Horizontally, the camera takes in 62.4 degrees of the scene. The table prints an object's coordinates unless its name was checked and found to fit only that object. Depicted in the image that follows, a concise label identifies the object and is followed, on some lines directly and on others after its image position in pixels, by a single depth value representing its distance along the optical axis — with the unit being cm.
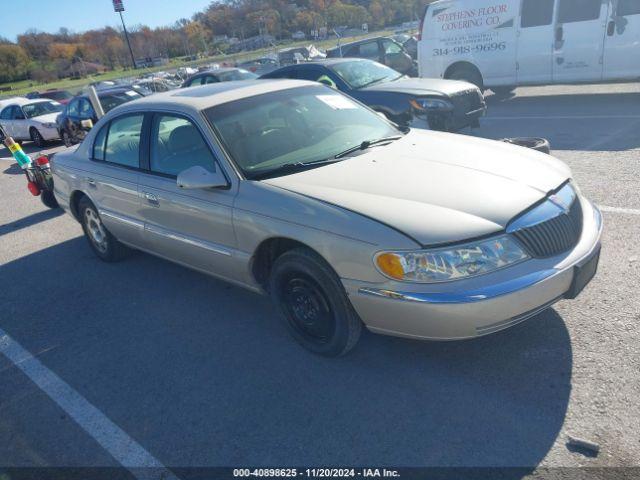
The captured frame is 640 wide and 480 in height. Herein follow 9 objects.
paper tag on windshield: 439
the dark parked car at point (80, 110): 1327
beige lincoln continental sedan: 275
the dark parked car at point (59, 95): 2483
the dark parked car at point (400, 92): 786
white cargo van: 991
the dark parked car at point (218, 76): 1295
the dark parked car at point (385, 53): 1585
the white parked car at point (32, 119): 1549
